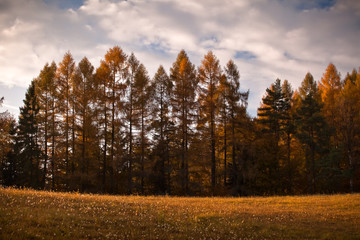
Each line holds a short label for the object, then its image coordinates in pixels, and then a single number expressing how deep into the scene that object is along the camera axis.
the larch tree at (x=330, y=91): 38.09
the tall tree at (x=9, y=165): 35.59
